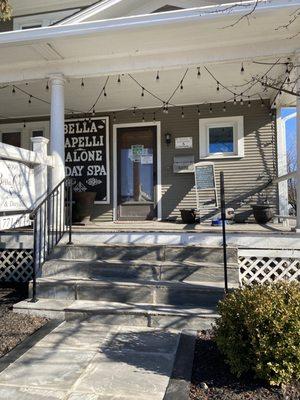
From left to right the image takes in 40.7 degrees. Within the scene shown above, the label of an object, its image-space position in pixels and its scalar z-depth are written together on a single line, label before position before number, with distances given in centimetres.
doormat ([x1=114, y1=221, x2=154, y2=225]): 754
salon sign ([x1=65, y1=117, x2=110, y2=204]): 874
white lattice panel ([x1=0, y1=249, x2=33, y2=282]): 606
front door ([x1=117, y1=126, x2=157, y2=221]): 856
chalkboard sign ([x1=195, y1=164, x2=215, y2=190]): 812
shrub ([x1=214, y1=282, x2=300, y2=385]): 288
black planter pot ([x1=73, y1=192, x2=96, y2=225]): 774
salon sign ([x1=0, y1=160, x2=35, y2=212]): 508
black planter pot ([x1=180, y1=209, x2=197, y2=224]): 774
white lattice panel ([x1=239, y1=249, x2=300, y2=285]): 502
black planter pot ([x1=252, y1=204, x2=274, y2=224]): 740
